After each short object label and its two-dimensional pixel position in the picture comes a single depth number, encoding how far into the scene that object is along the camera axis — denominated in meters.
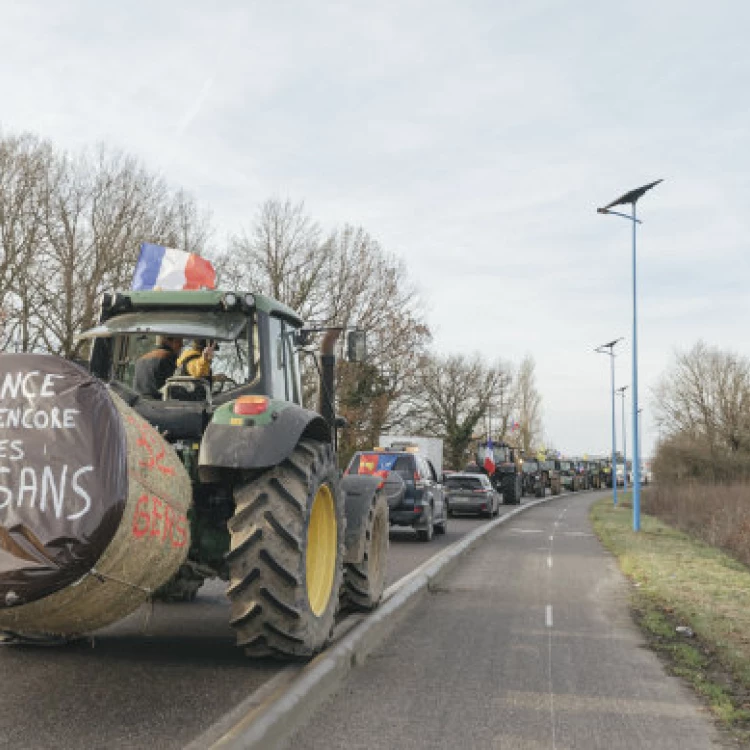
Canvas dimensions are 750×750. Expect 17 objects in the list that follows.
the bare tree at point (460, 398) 62.09
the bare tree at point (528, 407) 85.62
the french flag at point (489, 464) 38.19
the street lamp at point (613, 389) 46.79
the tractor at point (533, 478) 49.59
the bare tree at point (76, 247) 26.78
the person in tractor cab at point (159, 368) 6.36
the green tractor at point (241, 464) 4.93
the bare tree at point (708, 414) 49.16
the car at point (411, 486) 18.06
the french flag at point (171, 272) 9.27
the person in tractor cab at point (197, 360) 6.23
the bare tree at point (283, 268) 36.16
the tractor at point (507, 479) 38.47
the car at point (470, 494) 26.84
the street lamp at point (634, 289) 23.61
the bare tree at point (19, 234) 26.03
